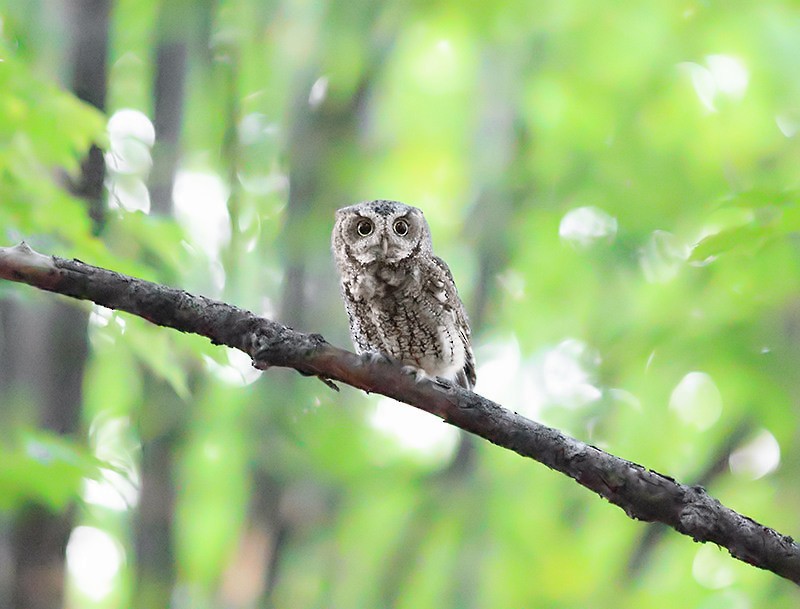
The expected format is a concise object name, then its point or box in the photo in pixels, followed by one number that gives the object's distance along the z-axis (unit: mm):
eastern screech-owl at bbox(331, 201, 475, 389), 9736
